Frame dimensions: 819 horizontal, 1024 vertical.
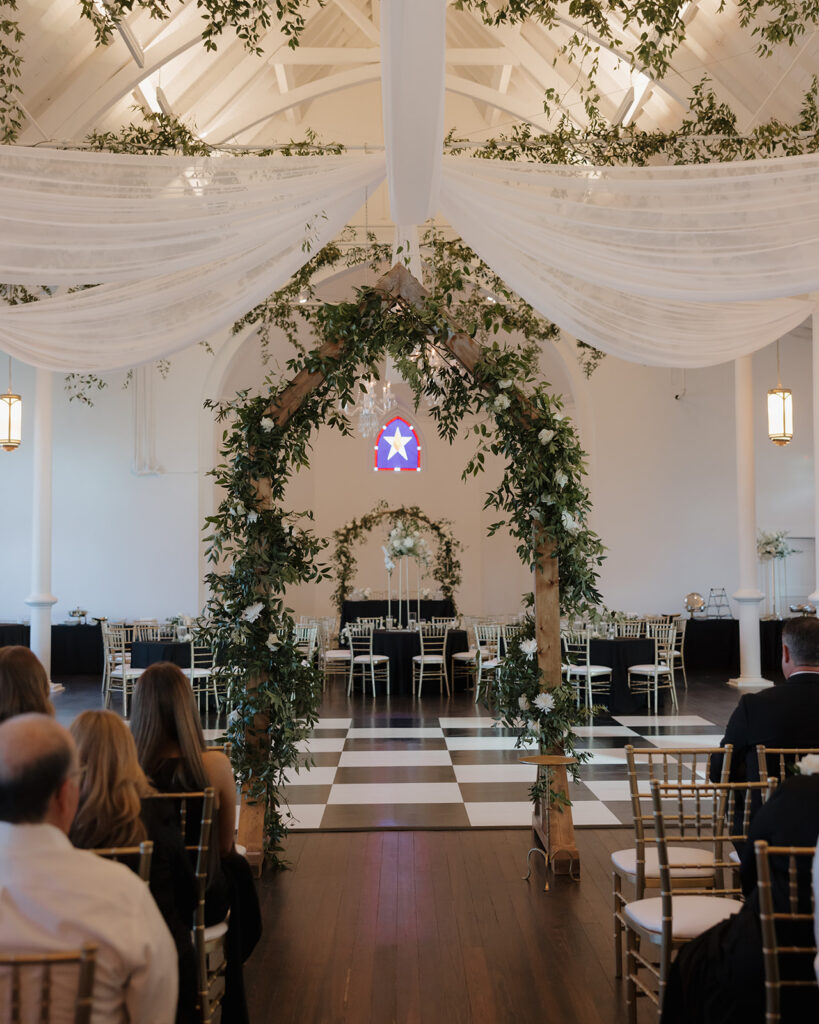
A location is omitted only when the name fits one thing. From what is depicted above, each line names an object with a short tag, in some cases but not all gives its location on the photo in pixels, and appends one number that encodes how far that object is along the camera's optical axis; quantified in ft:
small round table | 16.33
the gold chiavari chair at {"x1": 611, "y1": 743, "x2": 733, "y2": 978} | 10.85
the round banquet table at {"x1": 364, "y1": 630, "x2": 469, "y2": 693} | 41.27
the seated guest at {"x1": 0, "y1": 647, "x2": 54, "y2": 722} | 10.97
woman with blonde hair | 7.66
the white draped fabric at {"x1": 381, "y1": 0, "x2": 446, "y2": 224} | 8.80
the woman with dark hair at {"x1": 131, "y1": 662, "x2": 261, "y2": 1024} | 9.87
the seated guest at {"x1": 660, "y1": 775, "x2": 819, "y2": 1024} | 7.80
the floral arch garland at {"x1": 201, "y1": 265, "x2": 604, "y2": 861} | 16.94
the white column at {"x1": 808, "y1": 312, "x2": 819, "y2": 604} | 31.65
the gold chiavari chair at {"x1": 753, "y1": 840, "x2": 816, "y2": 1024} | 7.38
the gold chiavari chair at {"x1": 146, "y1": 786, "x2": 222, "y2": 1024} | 8.99
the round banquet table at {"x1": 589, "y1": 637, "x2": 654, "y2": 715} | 35.19
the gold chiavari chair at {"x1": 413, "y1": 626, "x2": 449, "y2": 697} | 40.16
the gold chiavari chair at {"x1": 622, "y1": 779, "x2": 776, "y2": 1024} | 9.50
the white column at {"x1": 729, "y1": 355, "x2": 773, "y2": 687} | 39.52
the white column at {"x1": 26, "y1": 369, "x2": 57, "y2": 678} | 37.94
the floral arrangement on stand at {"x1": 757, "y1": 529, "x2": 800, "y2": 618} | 48.37
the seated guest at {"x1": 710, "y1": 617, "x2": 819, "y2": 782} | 11.62
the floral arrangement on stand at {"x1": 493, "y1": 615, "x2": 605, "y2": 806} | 17.44
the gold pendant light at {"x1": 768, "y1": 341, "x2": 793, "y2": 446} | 36.86
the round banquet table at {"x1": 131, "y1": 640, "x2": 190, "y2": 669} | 34.88
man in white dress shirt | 5.56
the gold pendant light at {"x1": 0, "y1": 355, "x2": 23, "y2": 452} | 35.53
